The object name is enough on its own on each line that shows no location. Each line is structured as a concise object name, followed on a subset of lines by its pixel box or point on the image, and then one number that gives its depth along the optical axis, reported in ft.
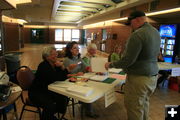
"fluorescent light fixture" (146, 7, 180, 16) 15.86
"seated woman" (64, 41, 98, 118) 9.05
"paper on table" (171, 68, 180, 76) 12.01
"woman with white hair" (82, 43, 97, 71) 10.14
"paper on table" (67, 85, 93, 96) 5.98
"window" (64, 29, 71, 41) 70.28
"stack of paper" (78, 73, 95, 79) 8.57
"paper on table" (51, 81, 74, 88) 6.83
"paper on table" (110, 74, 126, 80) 8.36
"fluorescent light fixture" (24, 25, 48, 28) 68.81
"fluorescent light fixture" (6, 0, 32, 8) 14.97
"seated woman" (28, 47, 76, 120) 7.02
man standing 5.93
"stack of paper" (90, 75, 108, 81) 7.94
